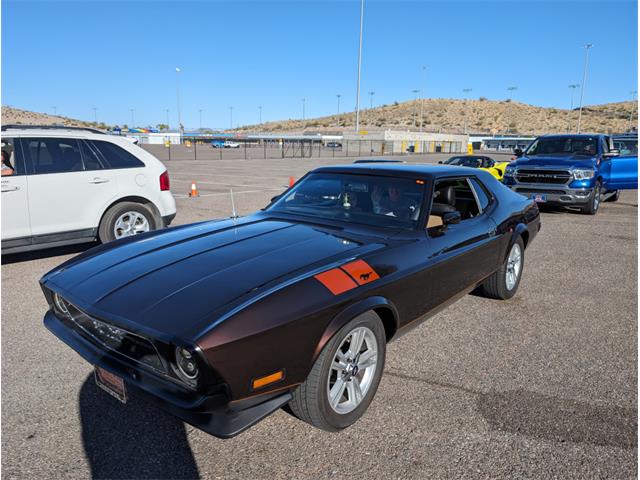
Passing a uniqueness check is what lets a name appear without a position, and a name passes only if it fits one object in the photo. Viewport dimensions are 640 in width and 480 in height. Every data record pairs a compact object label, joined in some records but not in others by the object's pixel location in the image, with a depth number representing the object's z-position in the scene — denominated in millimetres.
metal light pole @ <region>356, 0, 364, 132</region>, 44875
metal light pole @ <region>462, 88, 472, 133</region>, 126950
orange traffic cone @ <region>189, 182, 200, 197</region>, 13188
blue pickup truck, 10703
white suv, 5805
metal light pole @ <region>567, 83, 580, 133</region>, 88912
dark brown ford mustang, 2209
